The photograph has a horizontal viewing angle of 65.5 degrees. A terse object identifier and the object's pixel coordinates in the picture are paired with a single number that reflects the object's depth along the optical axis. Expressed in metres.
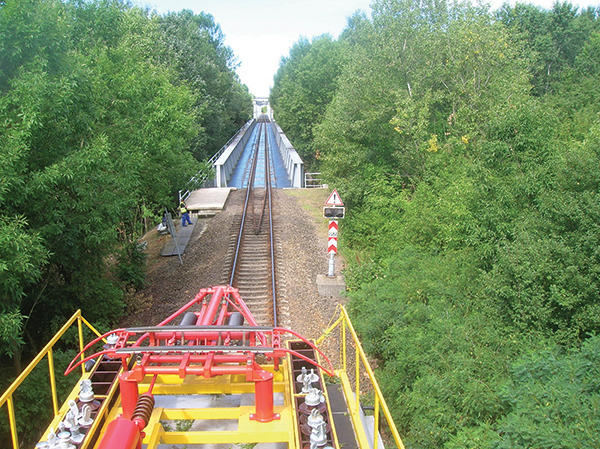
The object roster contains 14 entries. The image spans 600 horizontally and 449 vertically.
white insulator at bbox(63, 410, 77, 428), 4.19
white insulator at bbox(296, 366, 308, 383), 5.09
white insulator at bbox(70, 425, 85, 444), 4.13
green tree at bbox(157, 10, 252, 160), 32.56
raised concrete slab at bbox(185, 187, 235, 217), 19.56
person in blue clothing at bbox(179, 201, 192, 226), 17.81
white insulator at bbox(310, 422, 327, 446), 4.04
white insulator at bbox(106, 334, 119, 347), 5.48
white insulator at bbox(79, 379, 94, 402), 4.80
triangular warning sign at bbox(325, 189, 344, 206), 11.97
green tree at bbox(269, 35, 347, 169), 36.66
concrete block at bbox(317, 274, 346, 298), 11.89
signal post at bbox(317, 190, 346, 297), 11.91
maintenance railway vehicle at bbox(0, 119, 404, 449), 4.19
